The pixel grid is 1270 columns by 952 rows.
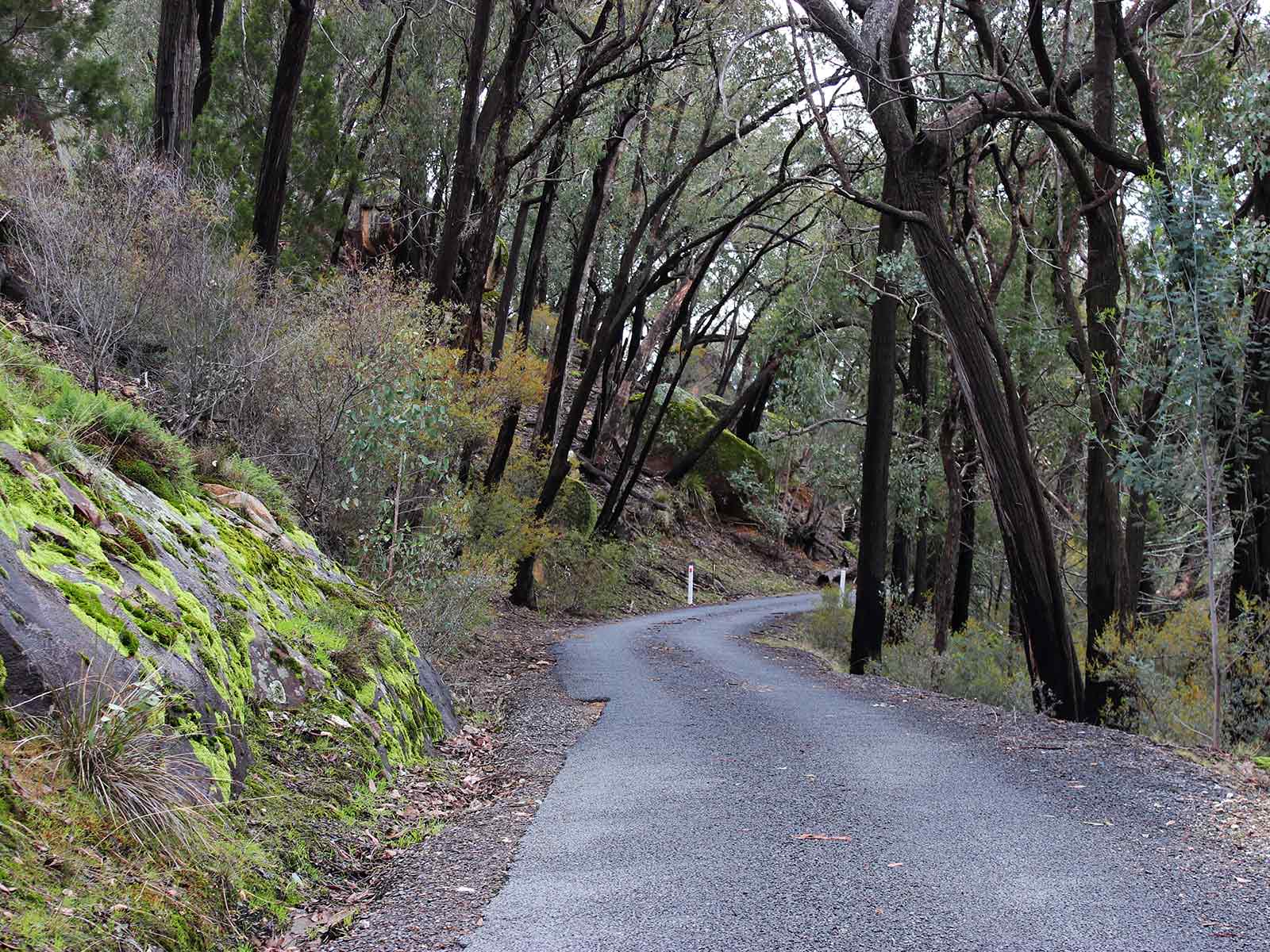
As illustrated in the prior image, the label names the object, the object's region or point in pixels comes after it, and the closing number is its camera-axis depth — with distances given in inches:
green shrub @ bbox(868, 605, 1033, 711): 596.5
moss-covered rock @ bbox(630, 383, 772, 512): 1483.8
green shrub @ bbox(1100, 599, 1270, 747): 383.6
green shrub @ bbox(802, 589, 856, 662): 829.8
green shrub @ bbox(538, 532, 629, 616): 923.4
